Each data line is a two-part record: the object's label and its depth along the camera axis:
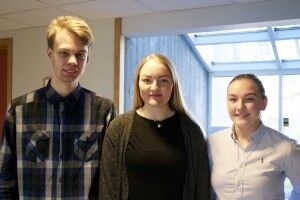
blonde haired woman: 1.63
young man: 1.55
